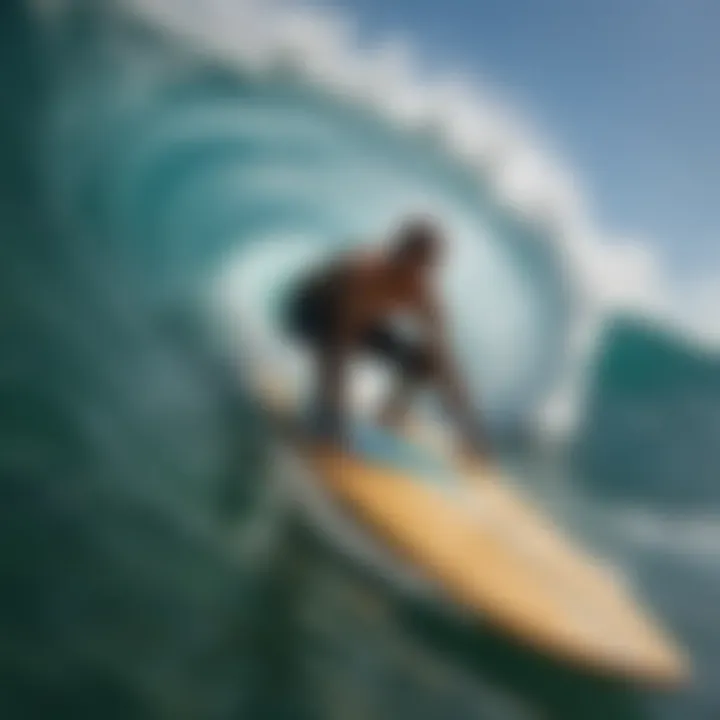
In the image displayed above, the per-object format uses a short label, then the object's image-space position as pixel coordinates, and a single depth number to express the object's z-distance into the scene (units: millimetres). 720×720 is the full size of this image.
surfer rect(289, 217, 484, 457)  4330
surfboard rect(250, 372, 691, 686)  4293
